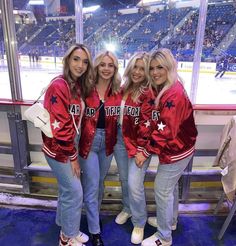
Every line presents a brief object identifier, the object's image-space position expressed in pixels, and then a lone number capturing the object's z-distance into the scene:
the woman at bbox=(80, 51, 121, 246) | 1.57
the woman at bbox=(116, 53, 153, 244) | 1.59
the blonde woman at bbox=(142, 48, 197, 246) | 1.48
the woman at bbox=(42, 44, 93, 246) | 1.43
